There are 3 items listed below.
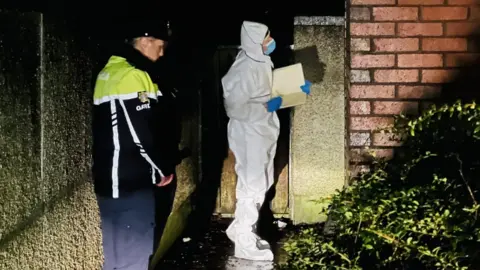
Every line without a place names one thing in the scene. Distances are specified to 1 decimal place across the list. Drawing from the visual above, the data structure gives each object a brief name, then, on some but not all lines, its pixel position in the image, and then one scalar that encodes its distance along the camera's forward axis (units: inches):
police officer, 159.2
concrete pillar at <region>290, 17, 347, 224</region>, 279.7
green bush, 111.6
